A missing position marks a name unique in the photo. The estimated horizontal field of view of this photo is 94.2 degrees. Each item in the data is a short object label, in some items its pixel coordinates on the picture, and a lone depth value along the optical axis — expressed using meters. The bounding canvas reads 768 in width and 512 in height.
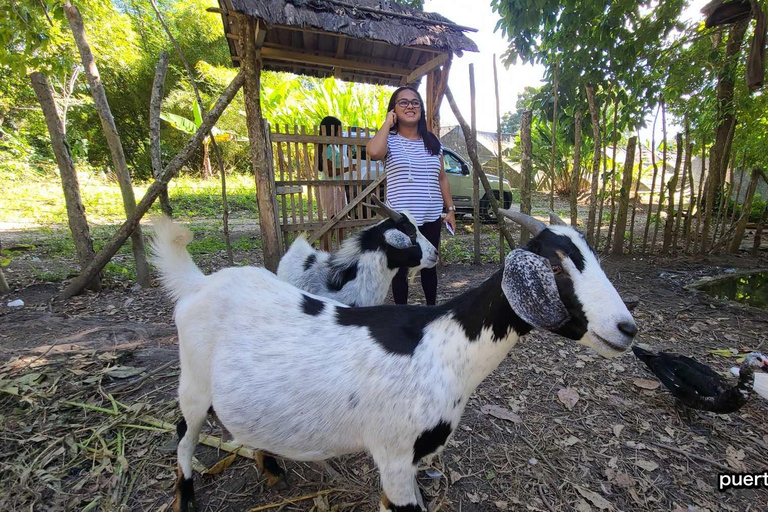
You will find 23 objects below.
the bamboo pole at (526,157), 5.27
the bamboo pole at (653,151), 5.96
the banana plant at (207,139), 14.98
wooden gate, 4.94
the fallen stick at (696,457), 2.18
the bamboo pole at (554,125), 5.16
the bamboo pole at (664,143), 5.96
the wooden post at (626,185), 5.85
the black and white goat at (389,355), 1.35
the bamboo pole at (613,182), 5.66
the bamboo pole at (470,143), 5.16
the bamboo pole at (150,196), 4.09
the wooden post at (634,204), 5.99
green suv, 9.99
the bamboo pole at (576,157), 5.40
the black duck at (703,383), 2.30
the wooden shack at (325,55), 3.85
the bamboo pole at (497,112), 5.71
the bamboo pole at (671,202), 6.01
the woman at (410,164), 3.07
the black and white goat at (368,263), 2.87
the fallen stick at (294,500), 1.94
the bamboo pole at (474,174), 5.47
